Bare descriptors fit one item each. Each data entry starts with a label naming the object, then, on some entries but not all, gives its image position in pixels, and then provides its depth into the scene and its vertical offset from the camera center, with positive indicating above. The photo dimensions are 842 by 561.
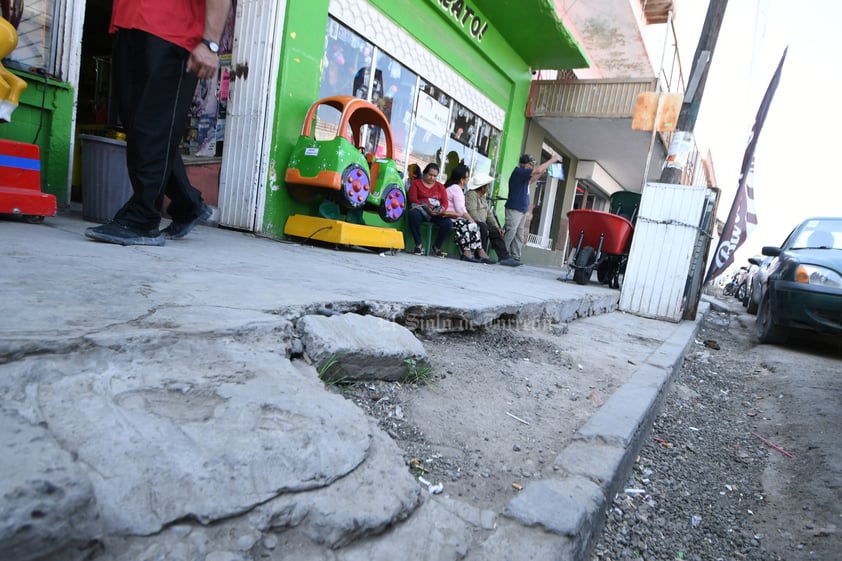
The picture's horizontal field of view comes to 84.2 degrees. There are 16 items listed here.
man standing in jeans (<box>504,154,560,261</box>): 7.27 +0.74
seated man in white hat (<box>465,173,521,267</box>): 7.26 +0.29
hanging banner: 5.78 +0.86
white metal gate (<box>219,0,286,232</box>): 4.42 +0.91
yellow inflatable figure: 2.80 +0.49
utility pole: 5.67 +1.90
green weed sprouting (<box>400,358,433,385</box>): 1.75 -0.55
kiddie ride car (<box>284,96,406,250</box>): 4.35 +0.32
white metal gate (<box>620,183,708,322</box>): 4.59 +0.17
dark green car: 4.26 -0.01
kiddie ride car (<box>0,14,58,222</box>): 2.80 -0.02
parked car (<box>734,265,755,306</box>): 12.07 -0.38
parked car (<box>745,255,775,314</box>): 7.07 -0.03
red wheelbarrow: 5.81 +0.18
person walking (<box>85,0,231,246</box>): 2.42 +0.57
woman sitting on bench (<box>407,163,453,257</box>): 6.32 +0.37
